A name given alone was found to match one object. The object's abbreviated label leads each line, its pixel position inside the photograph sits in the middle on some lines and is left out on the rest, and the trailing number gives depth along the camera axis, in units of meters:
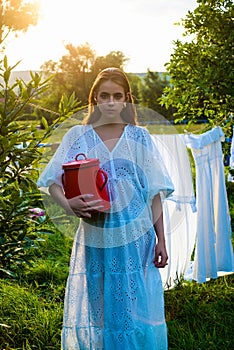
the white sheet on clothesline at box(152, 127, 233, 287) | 3.55
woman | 2.12
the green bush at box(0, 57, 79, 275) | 2.05
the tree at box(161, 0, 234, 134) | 3.70
